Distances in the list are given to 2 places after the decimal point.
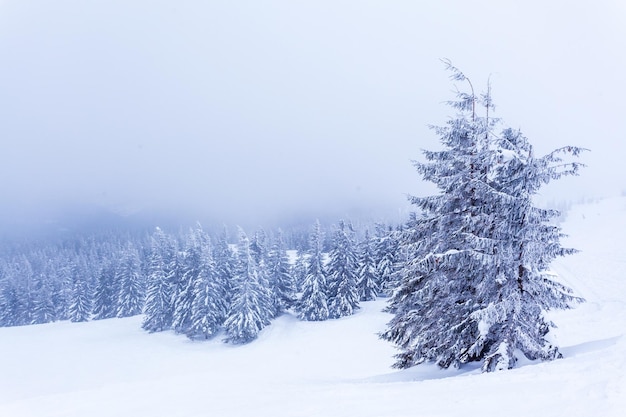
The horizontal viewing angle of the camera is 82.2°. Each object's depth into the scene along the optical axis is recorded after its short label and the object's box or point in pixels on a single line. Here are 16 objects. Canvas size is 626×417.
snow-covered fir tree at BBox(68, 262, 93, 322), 62.72
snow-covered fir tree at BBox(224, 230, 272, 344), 39.78
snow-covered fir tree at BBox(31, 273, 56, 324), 68.25
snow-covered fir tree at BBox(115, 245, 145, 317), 59.38
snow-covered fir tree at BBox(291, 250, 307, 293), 56.81
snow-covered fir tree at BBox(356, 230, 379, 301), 49.78
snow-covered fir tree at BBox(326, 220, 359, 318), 44.50
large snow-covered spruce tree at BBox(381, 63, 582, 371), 10.35
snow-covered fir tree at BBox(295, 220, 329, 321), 44.38
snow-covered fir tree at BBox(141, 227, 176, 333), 45.75
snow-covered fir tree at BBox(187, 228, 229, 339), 41.72
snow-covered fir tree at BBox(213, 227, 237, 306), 46.52
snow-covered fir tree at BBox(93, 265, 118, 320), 64.94
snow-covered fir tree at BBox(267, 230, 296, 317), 49.47
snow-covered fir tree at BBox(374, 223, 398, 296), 48.16
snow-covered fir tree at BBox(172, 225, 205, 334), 44.09
